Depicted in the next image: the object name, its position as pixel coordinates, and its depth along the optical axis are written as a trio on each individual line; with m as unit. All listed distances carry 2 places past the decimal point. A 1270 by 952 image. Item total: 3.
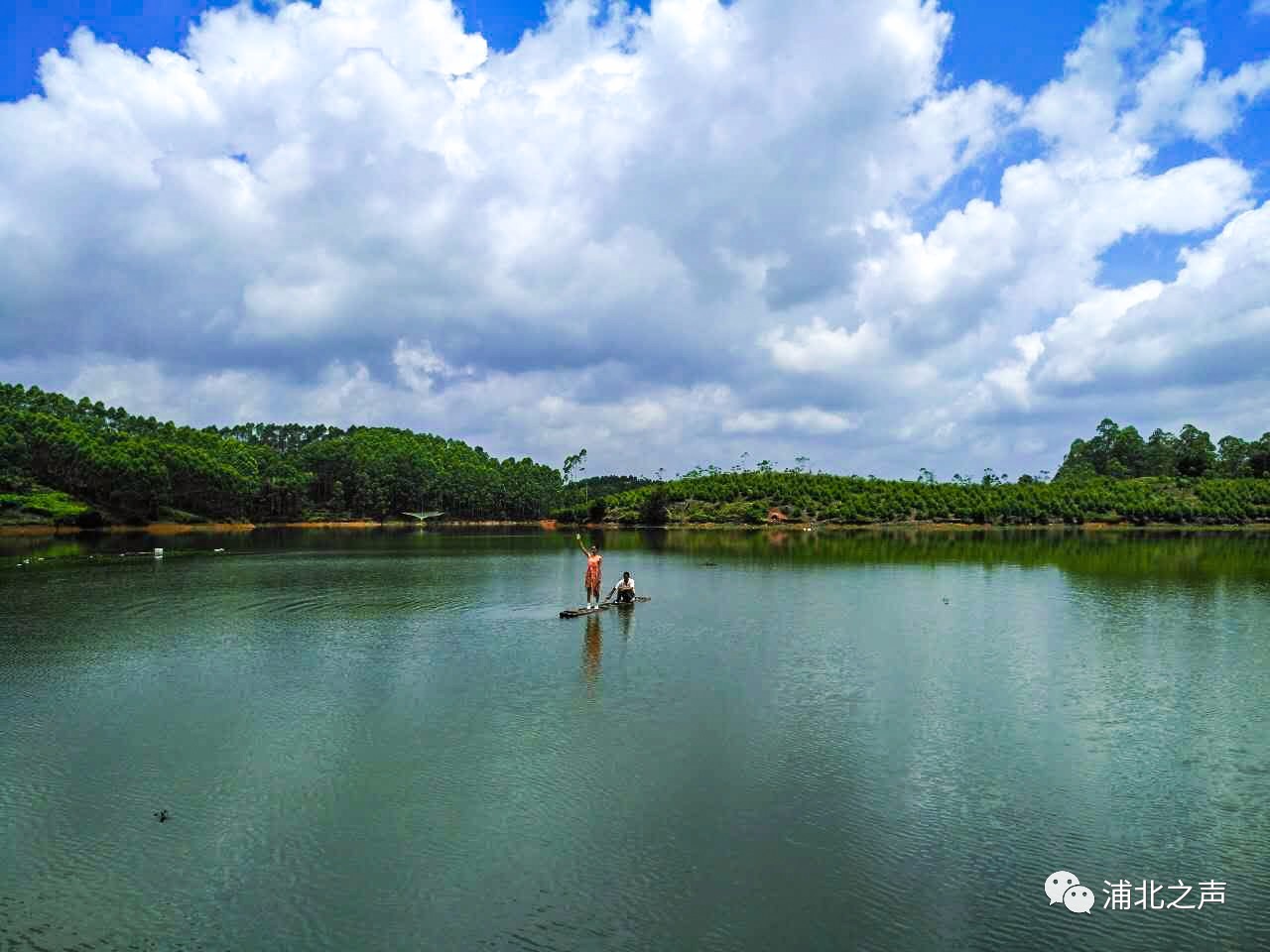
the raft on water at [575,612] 29.59
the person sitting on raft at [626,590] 32.94
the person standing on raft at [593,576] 32.47
